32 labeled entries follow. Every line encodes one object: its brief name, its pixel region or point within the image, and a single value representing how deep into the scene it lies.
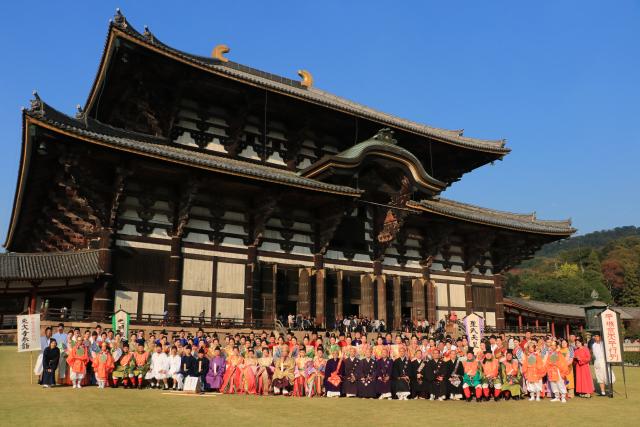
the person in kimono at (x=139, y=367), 12.52
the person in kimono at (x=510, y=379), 12.05
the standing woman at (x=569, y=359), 12.53
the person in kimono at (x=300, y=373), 12.40
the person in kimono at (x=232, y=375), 12.48
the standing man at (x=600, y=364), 13.04
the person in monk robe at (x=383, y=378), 12.14
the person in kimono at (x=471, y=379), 11.77
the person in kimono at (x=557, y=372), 11.91
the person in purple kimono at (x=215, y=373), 12.45
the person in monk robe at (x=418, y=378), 12.05
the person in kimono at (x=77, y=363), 12.05
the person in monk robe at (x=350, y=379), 12.31
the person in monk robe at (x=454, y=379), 11.92
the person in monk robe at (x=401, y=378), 12.07
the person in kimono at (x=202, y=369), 12.38
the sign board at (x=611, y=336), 12.83
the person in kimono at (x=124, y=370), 12.42
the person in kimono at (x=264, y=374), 12.47
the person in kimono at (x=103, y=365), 12.14
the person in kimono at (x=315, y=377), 12.38
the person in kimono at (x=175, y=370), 12.47
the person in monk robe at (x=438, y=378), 11.92
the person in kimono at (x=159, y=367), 12.54
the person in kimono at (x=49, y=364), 11.79
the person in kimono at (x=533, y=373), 12.09
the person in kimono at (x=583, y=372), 12.58
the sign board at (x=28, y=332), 12.66
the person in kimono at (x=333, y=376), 12.31
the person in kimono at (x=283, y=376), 12.44
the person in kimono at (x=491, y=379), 11.79
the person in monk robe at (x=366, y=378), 12.18
